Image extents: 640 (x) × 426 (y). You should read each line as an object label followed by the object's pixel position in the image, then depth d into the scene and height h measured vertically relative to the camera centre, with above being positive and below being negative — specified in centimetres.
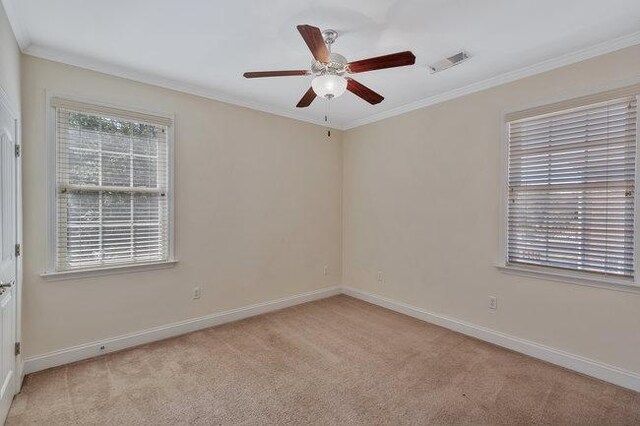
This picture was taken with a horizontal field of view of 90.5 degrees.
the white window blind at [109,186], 269 +21
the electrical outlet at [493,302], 313 -91
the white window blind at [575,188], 241 +19
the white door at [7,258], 191 -31
